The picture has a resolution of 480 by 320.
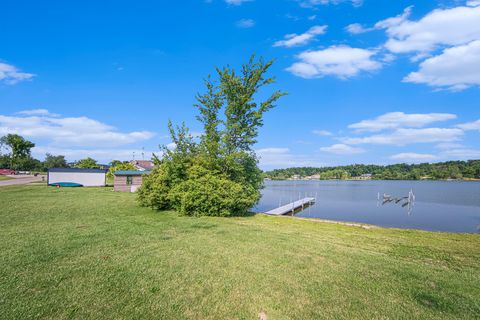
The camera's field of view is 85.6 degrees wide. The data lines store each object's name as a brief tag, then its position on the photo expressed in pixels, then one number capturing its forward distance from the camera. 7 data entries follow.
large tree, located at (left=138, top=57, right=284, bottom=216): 13.09
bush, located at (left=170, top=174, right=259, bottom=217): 12.80
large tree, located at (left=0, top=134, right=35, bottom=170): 75.31
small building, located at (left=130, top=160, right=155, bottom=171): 53.16
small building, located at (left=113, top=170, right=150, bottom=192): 26.59
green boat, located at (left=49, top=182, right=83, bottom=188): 30.16
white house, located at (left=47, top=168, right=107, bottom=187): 30.74
